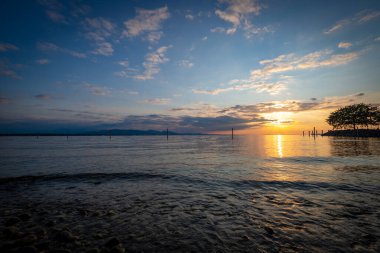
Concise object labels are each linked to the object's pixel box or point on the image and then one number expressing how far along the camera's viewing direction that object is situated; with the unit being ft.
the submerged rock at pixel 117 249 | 15.96
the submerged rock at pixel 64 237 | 17.87
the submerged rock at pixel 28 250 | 15.94
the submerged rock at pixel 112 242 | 16.83
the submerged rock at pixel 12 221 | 21.29
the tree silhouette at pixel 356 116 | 337.11
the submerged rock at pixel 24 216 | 23.06
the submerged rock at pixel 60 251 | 15.97
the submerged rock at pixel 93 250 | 16.01
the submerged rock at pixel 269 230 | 18.82
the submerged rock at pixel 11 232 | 18.44
